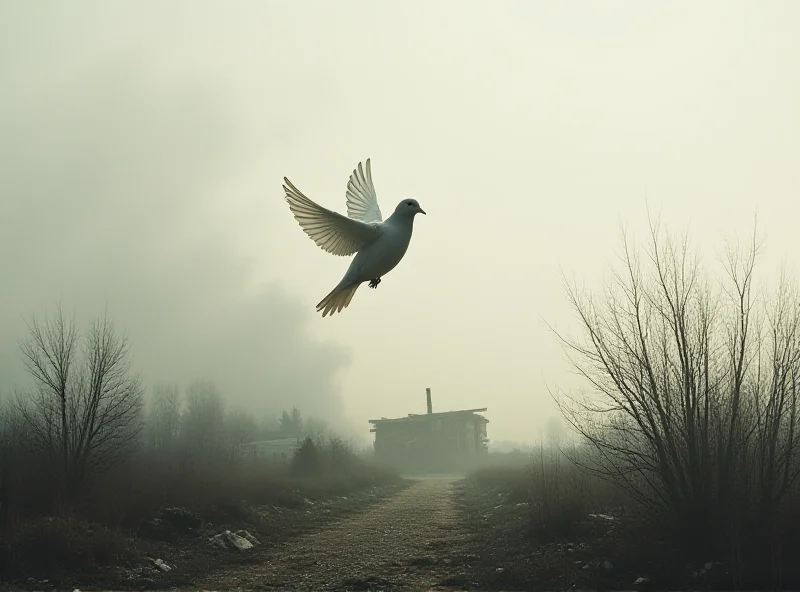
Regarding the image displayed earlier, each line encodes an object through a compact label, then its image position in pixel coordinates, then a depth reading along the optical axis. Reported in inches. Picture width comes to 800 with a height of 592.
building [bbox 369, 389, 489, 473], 2337.6
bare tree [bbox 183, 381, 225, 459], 1219.7
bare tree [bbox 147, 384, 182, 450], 1443.2
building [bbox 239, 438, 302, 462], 1579.7
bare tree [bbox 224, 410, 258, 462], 1240.2
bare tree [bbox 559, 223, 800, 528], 404.8
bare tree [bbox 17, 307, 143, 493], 654.5
